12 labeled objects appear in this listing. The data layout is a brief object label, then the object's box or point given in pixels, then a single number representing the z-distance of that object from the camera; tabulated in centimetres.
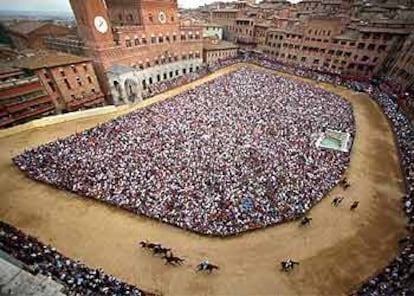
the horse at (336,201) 1964
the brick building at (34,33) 5275
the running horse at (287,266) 1516
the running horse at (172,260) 1545
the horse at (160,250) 1590
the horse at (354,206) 1925
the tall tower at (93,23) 3538
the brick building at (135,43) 3678
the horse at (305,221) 1783
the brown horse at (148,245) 1625
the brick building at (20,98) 2964
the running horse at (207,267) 1506
